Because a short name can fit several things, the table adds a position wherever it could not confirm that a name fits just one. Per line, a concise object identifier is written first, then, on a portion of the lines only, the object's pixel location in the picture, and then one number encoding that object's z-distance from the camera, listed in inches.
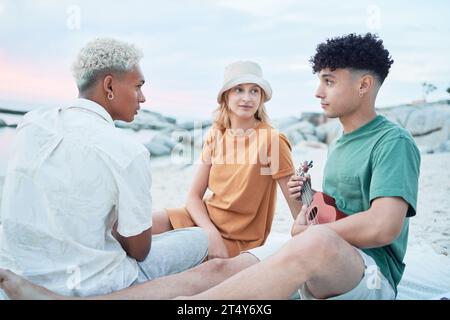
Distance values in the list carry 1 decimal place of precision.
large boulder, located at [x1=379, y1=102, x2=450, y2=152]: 420.2
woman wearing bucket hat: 114.7
